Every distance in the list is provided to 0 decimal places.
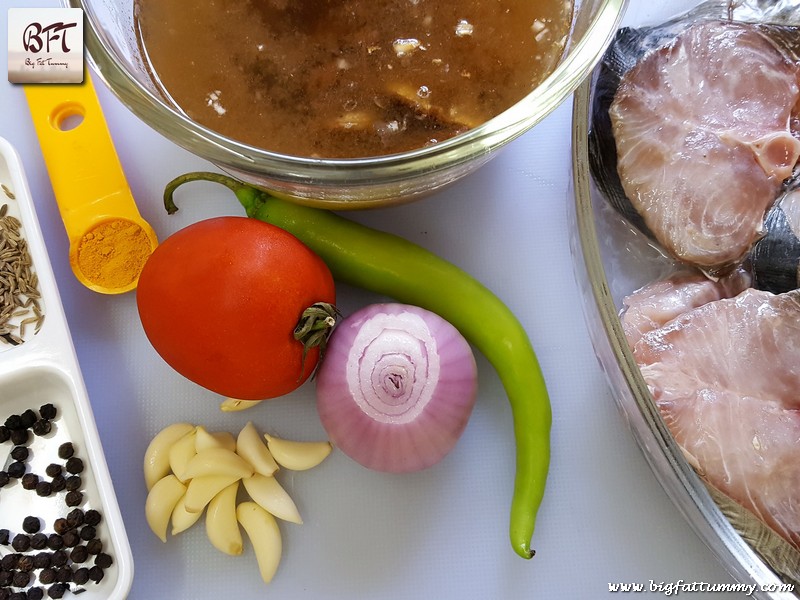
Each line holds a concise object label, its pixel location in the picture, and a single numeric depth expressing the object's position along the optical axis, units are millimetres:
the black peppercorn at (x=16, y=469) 239
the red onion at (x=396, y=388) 217
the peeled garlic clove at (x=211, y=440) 230
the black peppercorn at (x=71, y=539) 230
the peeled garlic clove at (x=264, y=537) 228
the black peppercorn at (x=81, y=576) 228
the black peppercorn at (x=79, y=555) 229
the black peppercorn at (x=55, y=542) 232
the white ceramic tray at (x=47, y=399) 226
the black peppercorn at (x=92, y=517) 231
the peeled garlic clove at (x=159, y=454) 234
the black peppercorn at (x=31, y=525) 235
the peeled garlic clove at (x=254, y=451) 233
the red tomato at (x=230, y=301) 208
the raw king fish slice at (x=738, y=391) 206
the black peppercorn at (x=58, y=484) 238
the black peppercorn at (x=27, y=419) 241
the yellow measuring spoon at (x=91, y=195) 244
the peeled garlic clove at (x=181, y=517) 230
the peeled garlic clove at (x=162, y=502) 229
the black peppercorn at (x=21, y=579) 232
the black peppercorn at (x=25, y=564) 232
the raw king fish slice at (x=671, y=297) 219
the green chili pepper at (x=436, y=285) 230
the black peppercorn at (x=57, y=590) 227
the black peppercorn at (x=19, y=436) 241
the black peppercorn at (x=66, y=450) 238
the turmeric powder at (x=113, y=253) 244
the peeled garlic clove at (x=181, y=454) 231
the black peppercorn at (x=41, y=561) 231
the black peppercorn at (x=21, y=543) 235
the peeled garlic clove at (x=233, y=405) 237
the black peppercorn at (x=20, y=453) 239
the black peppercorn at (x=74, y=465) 236
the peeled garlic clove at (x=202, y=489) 226
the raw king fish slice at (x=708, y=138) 221
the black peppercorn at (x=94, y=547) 229
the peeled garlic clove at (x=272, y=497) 231
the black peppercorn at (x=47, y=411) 242
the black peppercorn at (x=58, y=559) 231
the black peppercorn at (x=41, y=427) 240
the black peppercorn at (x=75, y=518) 231
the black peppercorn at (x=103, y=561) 226
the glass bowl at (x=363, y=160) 174
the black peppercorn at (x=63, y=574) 229
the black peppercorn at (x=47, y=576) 230
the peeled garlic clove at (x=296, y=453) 233
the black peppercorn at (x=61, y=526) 232
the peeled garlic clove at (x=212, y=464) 225
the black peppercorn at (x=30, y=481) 238
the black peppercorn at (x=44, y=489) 237
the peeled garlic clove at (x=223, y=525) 229
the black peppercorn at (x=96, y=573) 226
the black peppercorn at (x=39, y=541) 234
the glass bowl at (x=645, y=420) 196
